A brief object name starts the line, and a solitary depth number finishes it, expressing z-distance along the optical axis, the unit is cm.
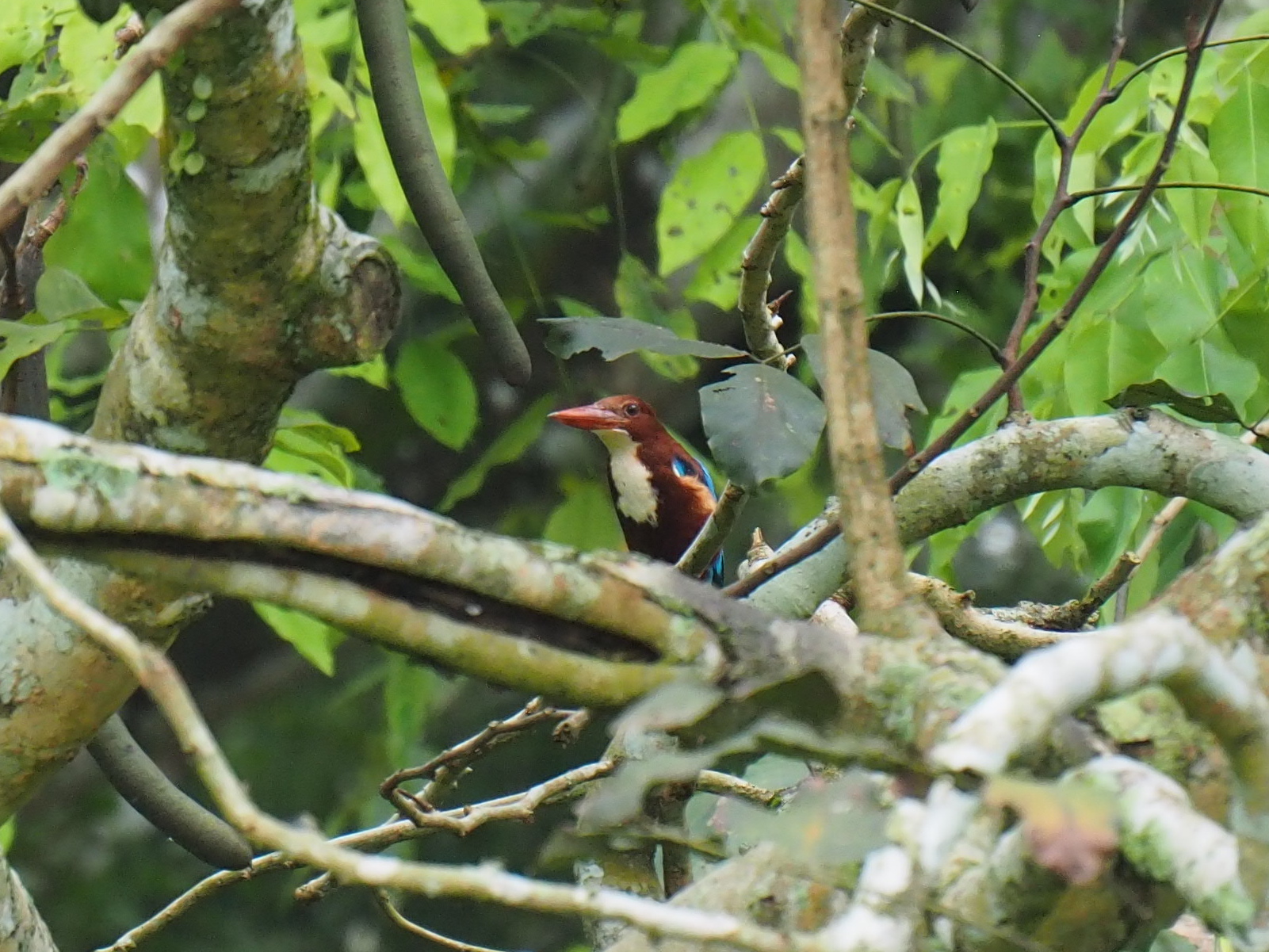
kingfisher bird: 1660
